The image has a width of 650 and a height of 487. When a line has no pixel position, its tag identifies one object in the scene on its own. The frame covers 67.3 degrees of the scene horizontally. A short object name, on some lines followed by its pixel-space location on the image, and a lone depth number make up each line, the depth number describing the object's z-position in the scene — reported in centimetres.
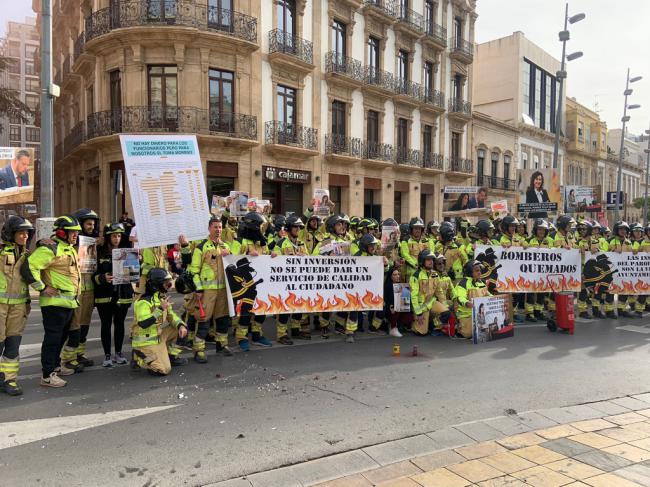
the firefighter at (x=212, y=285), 676
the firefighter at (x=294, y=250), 770
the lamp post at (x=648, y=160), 3594
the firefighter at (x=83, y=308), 593
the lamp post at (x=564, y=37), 1999
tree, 2305
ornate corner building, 1872
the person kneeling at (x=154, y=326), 579
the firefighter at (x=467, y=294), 795
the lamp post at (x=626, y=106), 3138
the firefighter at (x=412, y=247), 877
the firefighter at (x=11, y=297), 509
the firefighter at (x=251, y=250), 715
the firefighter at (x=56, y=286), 527
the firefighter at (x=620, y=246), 1023
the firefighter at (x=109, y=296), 609
